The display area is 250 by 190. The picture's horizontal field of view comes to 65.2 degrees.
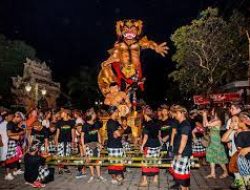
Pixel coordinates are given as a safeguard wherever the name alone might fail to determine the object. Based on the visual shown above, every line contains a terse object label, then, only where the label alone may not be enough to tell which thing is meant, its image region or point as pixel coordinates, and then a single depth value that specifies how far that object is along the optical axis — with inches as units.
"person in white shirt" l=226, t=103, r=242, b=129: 190.6
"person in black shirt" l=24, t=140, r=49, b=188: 198.6
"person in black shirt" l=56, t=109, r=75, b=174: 237.1
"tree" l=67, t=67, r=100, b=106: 1296.7
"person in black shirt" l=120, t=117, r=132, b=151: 267.9
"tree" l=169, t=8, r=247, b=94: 689.0
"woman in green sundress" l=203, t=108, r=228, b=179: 221.9
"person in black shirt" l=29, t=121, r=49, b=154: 218.9
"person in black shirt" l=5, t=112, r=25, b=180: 222.4
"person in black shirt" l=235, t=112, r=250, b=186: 159.5
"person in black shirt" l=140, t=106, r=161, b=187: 201.4
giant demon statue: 365.8
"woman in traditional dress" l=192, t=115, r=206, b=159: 268.7
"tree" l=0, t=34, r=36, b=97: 866.9
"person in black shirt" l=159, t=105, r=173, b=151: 222.5
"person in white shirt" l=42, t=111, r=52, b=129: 279.6
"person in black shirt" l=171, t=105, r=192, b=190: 162.1
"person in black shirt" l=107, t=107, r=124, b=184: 201.3
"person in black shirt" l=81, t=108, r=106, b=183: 210.6
